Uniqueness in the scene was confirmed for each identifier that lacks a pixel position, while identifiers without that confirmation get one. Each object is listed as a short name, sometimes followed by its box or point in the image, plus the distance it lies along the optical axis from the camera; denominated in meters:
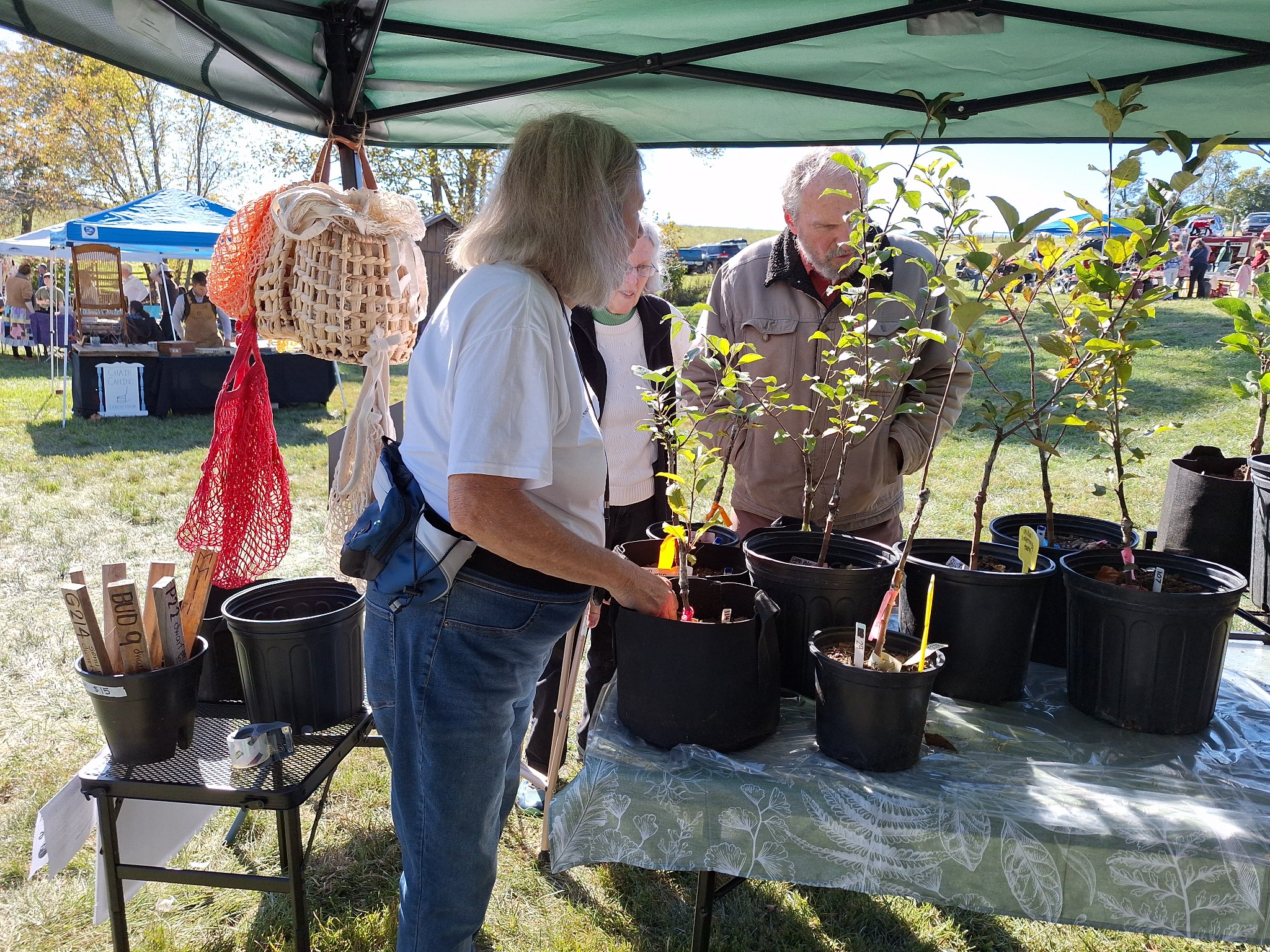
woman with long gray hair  1.25
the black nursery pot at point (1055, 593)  1.67
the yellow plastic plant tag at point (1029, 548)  1.43
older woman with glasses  2.57
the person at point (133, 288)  13.13
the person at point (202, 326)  9.80
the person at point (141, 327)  11.09
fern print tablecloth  1.15
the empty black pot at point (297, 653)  1.89
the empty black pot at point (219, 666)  2.08
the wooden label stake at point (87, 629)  1.65
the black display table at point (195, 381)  8.78
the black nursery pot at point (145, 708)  1.73
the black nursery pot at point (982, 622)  1.45
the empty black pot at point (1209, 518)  1.99
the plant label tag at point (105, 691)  1.72
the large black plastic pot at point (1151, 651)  1.35
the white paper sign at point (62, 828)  1.75
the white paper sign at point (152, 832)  1.92
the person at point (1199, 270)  18.03
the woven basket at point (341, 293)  1.89
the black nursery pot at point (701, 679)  1.30
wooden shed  13.13
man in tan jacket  2.26
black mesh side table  1.71
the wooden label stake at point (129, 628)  1.69
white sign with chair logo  8.71
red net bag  2.06
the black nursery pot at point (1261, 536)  1.85
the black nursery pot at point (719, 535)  1.89
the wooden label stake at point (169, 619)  1.76
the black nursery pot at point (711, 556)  1.70
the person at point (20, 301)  13.66
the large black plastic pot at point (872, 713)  1.25
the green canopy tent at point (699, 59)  1.98
